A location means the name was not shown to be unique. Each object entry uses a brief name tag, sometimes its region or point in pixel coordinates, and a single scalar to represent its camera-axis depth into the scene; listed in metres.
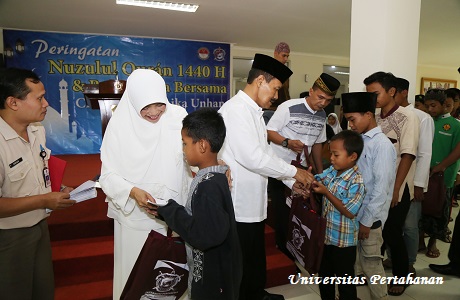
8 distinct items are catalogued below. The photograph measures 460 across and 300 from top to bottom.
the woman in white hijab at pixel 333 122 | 3.76
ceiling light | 4.79
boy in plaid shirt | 1.84
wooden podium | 3.01
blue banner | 6.20
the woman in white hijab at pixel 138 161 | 1.48
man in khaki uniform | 1.41
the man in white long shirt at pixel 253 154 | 1.77
